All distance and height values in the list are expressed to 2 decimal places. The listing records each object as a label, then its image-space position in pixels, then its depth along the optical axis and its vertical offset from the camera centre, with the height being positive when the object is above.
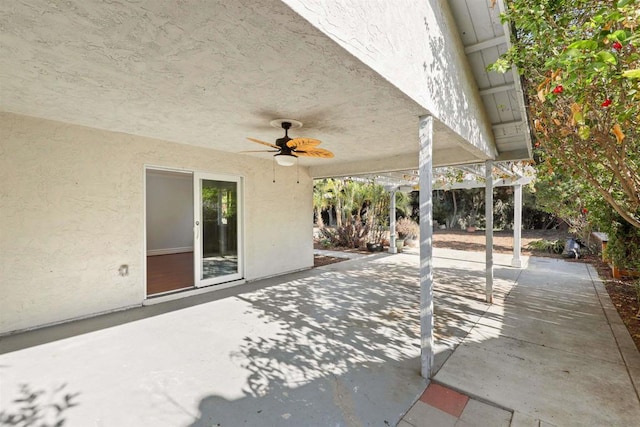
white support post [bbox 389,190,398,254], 11.08 -0.50
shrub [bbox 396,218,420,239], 12.64 -0.74
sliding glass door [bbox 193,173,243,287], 5.77 -0.31
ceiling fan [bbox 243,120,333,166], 3.79 +0.93
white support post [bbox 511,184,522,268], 8.51 -0.37
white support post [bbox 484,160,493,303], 5.19 -0.30
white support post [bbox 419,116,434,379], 3.01 -0.18
